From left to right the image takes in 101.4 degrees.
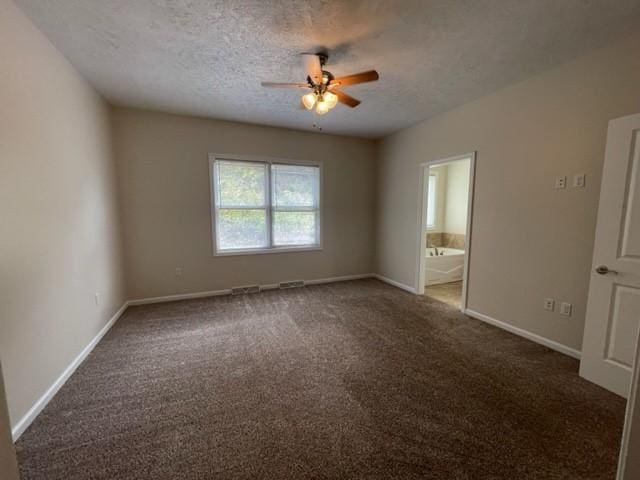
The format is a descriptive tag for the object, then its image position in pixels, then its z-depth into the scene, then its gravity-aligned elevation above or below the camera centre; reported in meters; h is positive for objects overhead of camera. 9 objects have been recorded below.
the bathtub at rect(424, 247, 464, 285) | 4.63 -0.97
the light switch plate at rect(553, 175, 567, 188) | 2.41 +0.31
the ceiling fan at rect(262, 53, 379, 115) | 2.06 +1.08
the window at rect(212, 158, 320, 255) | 4.06 +0.11
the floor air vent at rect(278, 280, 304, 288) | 4.50 -1.23
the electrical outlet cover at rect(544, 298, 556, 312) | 2.54 -0.86
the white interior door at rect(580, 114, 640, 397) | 1.83 -0.38
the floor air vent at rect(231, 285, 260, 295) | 4.18 -1.24
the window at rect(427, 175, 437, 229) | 5.92 +0.23
